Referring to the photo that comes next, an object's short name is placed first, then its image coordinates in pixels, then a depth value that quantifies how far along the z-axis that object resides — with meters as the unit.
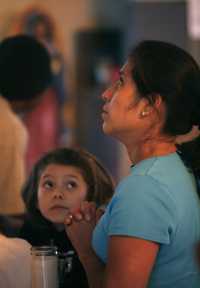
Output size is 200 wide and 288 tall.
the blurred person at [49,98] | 9.36
